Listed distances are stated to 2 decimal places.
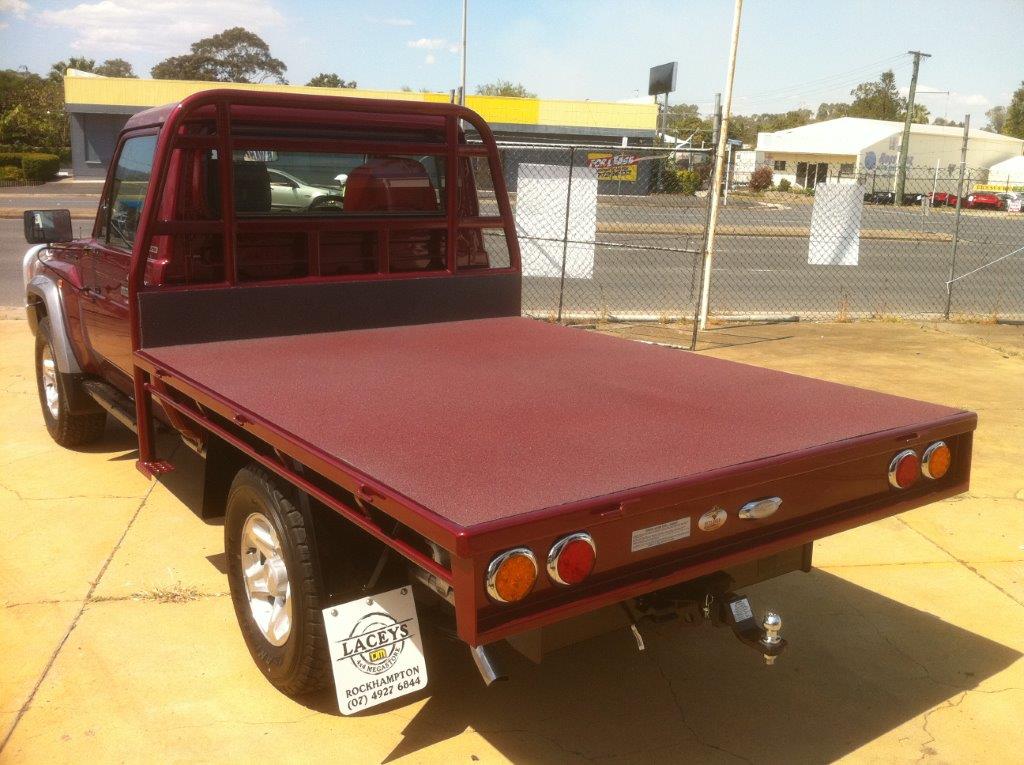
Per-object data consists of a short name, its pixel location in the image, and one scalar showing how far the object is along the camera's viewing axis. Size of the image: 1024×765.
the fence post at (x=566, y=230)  10.06
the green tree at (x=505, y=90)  101.62
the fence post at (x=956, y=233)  12.05
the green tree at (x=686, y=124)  61.95
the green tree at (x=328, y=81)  94.12
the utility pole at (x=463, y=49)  27.28
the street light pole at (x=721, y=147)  10.14
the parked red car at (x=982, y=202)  43.31
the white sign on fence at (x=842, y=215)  11.13
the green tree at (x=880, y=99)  98.06
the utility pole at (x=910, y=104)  49.78
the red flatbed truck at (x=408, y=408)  2.54
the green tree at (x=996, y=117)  129.10
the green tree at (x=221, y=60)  84.94
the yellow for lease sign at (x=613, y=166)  10.00
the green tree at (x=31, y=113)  52.56
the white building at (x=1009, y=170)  57.19
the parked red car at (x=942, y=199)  45.74
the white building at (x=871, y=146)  59.16
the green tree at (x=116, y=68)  115.50
